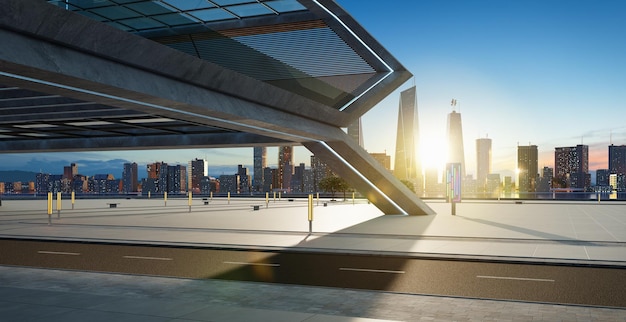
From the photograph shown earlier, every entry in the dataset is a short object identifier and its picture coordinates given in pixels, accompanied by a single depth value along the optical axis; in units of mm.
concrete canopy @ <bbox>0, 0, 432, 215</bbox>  12922
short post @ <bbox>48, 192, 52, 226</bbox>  27598
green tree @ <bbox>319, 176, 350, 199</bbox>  85625
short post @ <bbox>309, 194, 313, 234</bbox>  23073
